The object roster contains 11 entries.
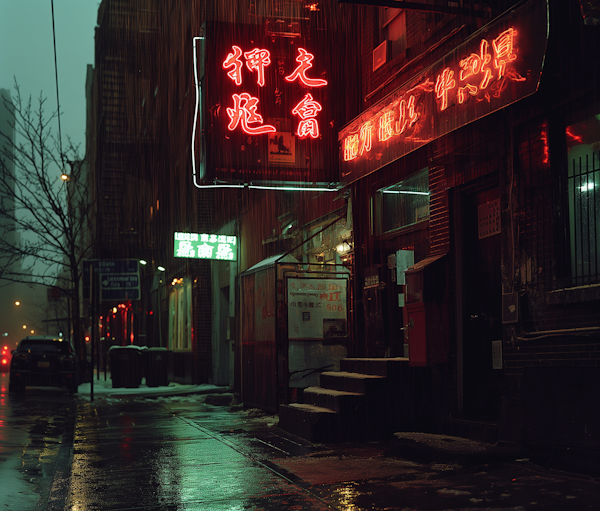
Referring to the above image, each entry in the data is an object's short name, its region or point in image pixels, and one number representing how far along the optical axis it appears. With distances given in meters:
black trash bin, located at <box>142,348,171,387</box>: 22.11
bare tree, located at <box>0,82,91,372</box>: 25.44
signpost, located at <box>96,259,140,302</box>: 20.11
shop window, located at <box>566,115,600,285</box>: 6.70
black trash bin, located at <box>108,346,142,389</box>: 21.56
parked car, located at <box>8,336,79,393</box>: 20.17
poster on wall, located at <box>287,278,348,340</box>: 11.91
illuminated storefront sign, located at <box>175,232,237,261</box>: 19.95
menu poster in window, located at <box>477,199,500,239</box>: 8.40
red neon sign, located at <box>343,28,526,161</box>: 6.94
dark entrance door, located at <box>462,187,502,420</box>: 8.48
